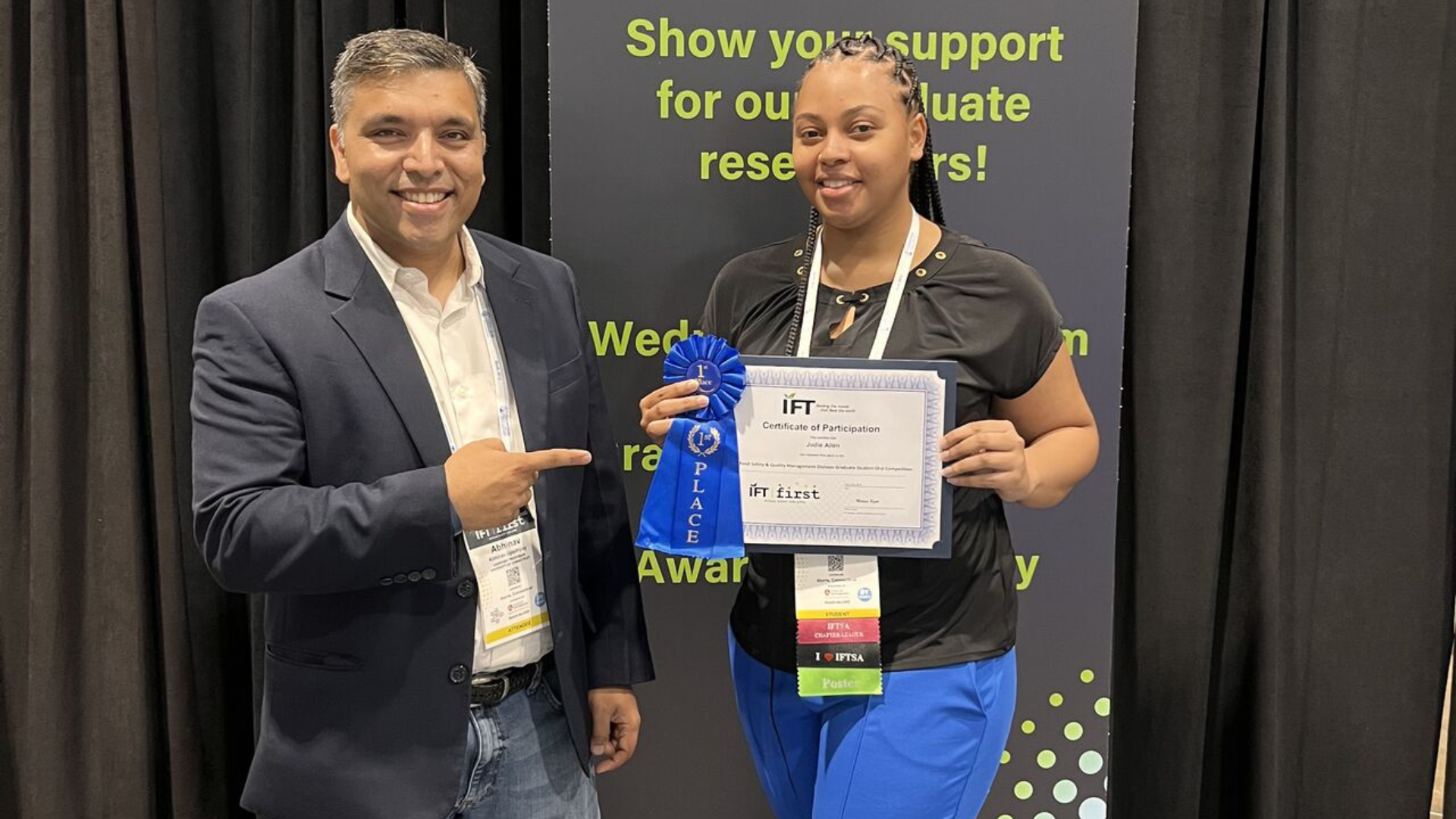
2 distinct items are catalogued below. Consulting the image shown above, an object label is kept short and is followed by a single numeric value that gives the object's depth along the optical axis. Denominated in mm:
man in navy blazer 1447
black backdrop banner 2330
